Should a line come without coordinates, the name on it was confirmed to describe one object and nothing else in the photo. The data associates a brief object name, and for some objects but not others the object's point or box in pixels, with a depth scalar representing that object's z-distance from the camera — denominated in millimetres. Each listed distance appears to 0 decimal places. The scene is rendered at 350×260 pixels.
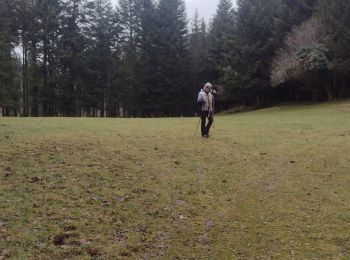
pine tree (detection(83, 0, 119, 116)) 55812
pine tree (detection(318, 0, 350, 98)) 40125
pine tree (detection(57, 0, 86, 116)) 53438
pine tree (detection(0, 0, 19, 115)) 46656
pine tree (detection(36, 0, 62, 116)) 51875
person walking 16719
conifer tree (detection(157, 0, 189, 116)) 57406
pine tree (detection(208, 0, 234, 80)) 54844
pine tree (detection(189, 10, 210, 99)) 59969
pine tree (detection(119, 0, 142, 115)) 57938
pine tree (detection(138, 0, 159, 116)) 57531
